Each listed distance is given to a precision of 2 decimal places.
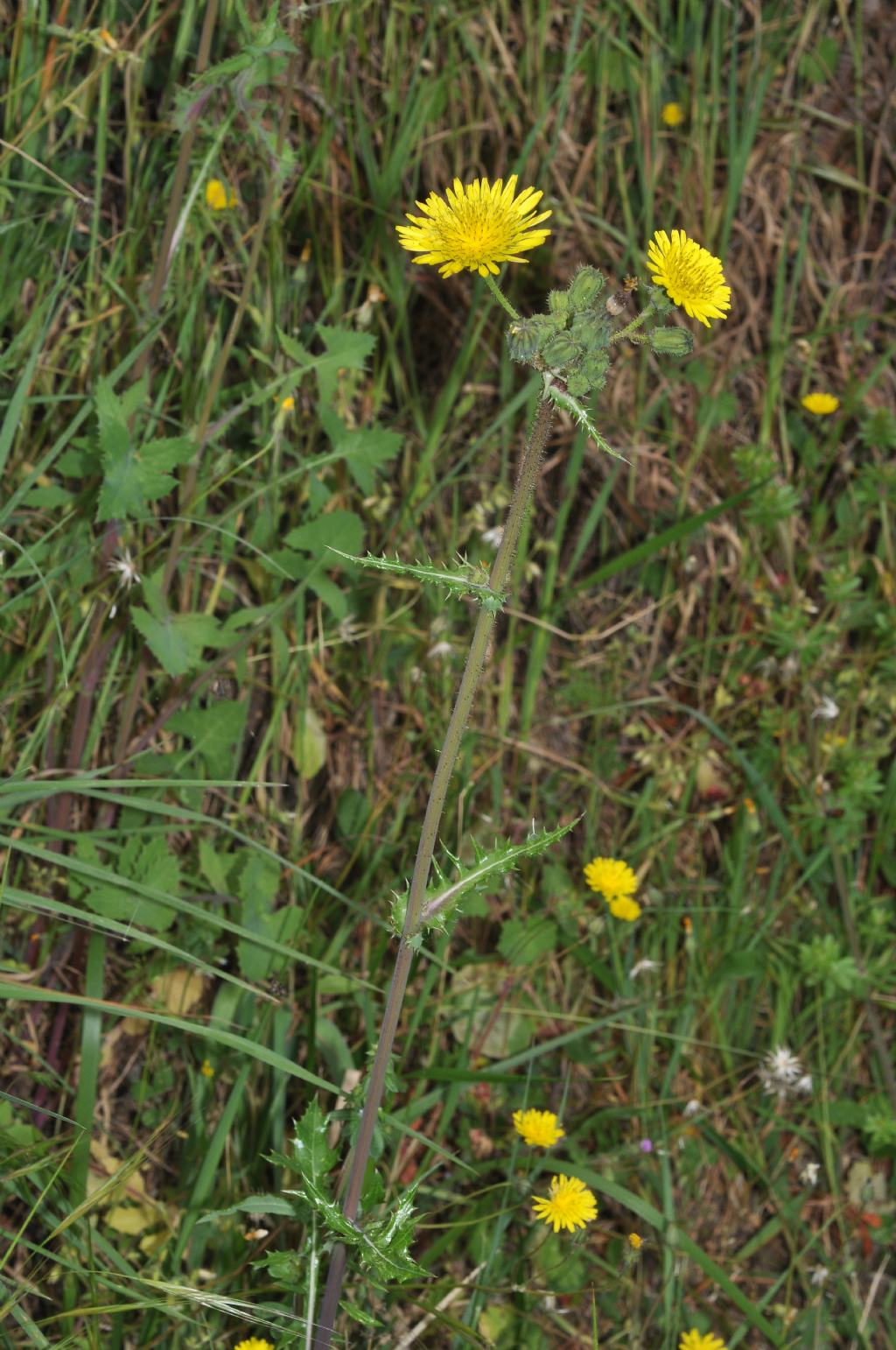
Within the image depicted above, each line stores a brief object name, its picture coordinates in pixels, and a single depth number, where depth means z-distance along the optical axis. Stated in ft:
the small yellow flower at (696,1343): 7.36
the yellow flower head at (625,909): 8.30
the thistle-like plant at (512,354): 4.61
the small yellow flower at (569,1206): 6.78
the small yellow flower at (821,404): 10.07
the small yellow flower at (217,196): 7.68
